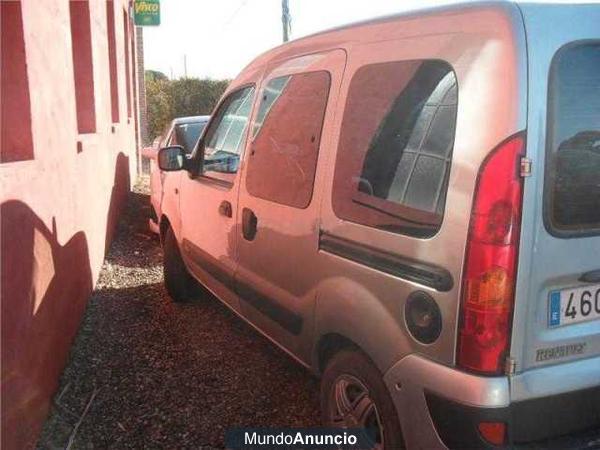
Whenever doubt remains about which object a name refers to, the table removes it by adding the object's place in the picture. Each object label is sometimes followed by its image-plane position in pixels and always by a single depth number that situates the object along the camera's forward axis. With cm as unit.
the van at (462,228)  190
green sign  1238
